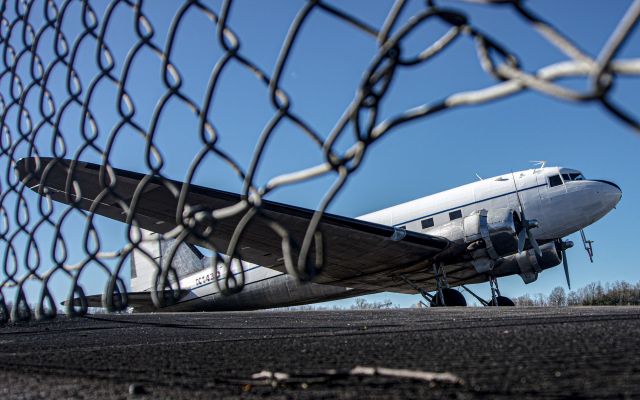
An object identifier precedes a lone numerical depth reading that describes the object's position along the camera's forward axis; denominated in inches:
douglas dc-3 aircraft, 556.4
